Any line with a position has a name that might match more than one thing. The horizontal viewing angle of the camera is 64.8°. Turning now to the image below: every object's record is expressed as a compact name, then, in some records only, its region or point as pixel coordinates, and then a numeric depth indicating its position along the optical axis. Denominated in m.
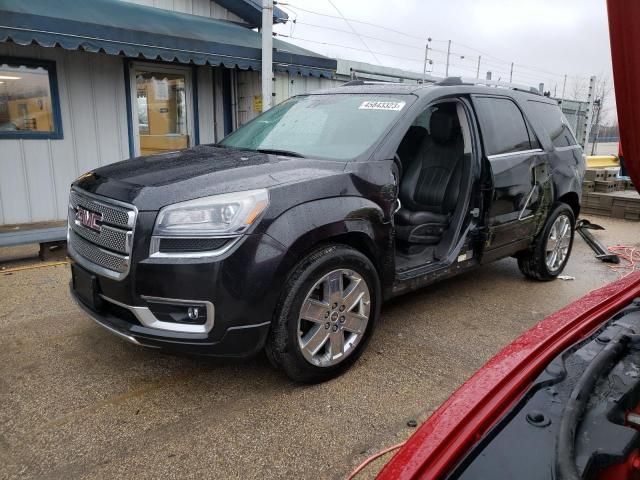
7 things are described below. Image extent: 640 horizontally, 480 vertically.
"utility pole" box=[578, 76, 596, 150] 12.37
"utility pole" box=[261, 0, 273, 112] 7.21
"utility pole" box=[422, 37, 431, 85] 34.38
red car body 1.18
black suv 2.56
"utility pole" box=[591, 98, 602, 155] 13.61
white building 6.19
